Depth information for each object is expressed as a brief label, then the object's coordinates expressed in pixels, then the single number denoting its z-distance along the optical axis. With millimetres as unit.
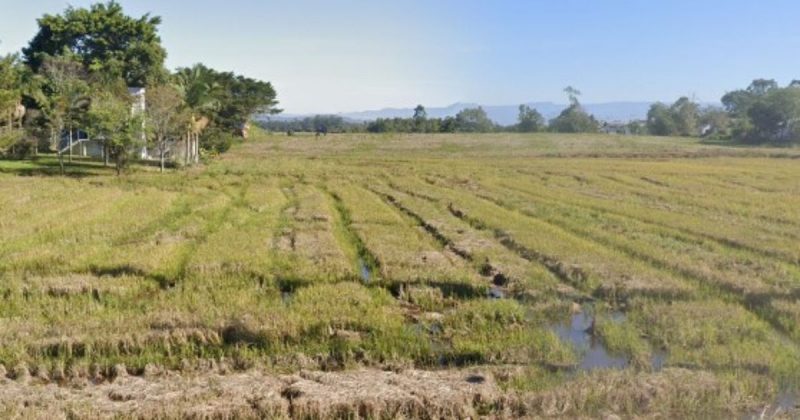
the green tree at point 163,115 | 34259
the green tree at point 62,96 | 33625
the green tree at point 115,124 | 30875
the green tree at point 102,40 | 41281
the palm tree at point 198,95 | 39719
